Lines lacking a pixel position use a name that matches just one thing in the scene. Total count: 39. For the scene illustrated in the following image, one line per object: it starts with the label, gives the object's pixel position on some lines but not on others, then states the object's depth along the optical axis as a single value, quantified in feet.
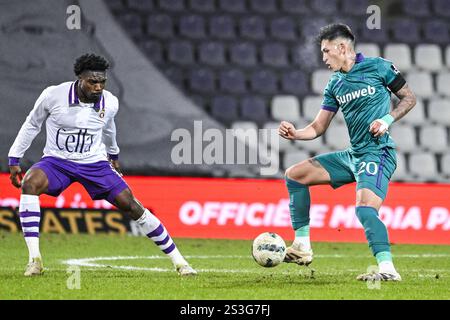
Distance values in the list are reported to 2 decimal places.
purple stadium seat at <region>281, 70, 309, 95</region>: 53.06
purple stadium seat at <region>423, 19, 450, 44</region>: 55.88
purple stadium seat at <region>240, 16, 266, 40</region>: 54.60
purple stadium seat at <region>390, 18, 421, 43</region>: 55.62
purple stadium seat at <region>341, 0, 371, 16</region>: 55.26
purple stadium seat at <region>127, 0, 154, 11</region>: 53.31
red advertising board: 40.83
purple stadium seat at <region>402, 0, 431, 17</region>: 56.70
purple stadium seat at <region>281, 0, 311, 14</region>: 55.47
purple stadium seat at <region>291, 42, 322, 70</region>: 53.67
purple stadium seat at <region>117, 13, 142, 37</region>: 52.39
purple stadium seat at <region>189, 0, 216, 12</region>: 54.24
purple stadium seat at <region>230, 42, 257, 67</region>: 53.72
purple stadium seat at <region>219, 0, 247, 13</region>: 54.75
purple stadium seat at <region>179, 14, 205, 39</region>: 53.52
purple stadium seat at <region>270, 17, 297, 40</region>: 54.80
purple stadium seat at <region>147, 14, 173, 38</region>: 53.26
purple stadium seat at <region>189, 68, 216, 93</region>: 52.21
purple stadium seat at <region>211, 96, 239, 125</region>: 51.29
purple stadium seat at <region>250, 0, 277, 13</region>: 55.42
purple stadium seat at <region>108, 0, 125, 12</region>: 52.25
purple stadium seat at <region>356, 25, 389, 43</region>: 54.85
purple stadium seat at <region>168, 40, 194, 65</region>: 52.75
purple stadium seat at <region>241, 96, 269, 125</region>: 51.55
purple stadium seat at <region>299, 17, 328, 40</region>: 53.93
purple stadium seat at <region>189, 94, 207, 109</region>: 51.01
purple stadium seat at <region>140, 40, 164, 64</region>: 52.26
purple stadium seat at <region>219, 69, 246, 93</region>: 52.49
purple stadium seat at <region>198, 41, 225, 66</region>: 53.21
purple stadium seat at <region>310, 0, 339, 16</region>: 55.01
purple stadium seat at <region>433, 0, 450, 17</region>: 57.06
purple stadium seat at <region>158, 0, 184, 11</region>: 53.78
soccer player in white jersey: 26.27
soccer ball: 26.13
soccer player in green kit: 25.07
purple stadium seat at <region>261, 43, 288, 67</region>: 53.98
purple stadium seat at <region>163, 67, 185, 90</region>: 51.47
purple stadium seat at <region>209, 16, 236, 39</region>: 54.03
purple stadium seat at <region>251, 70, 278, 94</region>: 52.75
